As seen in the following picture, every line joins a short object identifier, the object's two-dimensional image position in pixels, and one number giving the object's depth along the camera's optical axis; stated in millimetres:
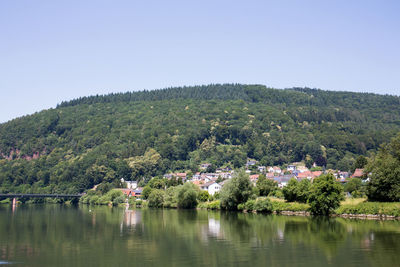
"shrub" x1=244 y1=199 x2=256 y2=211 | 86375
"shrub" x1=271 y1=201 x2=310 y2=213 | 78500
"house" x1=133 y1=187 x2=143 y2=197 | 157625
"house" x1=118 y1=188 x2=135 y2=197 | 157800
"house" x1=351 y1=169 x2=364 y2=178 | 120888
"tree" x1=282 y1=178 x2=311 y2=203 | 79750
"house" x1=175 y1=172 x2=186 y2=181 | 187750
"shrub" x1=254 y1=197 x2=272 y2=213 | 84131
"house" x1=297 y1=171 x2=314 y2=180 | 155500
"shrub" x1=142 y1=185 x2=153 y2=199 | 136625
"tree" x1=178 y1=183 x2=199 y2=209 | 105688
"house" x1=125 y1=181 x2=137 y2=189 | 185538
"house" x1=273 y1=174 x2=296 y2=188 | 142000
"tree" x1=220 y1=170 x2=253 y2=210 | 87875
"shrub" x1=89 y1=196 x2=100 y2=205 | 154800
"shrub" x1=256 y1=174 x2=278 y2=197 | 95812
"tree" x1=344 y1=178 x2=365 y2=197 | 98888
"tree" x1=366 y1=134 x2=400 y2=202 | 67750
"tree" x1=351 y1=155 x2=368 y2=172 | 132000
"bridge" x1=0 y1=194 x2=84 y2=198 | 158362
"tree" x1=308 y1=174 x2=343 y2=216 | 71938
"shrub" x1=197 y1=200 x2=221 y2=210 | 98225
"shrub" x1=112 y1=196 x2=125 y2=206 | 143250
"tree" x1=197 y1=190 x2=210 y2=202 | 107875
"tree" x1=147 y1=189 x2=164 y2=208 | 118250
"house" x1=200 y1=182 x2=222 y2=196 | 141250
